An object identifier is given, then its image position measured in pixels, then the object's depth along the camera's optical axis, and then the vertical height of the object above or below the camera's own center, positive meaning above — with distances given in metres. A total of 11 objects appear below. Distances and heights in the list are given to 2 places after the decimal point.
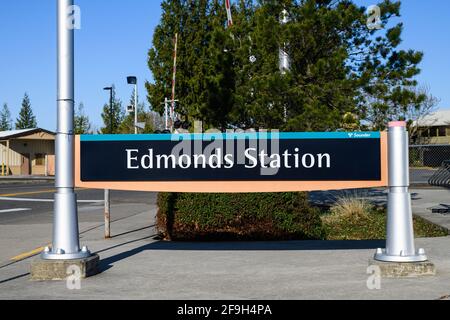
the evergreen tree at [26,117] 87.56 +9.20
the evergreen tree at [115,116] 54.44 +6.49
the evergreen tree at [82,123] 63.67 +6.42
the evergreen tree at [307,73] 12.15 +2.25
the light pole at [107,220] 10.23 -0.83
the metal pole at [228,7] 19.97 +6.18
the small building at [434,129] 55.97 +4.42
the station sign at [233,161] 6.73 +0.14
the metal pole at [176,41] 31.61 +7.56
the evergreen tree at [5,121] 92.06 +9.09
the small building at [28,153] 47.16 +1.94
